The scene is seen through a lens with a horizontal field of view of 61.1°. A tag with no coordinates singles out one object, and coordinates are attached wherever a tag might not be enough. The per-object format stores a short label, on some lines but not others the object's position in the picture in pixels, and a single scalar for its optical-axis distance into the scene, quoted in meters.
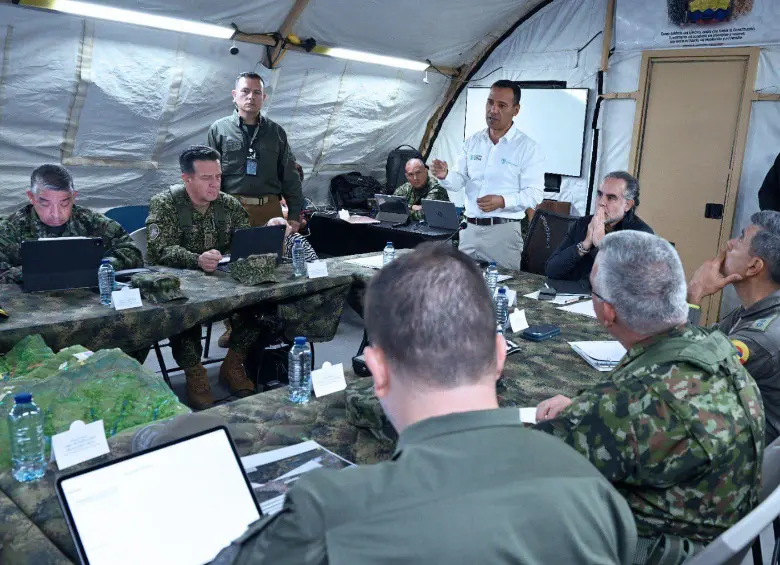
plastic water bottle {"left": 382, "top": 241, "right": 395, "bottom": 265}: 3.72
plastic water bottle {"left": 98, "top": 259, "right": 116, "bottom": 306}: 2.85
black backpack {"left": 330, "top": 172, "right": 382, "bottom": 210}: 6.88
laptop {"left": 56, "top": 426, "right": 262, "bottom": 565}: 1.08
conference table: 1.23
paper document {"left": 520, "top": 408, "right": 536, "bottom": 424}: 1.66
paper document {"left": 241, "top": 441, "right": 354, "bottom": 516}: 1.33
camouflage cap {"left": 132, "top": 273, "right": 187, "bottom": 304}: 2.89
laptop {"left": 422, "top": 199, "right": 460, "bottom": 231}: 5.24
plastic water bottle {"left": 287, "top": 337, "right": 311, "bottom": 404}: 1.83
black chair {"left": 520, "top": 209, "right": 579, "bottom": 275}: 4.03
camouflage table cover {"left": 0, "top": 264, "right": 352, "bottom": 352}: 2.54
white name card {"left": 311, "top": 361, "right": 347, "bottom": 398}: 1.86
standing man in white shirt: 4.19
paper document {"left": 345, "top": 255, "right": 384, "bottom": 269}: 3.85
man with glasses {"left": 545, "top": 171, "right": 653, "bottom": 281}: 3.19
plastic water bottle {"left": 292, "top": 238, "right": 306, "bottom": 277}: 3.48
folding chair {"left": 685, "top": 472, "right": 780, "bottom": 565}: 1.14
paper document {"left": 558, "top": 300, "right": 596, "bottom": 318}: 2.90
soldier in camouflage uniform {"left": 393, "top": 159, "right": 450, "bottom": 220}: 6.11
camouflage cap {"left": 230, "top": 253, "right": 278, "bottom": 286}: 3.22
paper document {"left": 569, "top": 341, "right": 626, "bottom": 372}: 2.23
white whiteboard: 6.31
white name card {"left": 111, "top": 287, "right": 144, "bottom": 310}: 2.73
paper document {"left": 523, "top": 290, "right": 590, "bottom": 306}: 3.08
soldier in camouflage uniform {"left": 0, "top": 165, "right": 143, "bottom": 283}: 3.12
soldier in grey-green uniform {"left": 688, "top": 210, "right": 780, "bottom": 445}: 1.96
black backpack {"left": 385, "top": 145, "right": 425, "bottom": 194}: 7.09
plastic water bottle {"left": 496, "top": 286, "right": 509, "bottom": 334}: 2.66
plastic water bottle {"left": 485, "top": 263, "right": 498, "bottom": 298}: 3.19
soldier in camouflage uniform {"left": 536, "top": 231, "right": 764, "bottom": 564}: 1.25
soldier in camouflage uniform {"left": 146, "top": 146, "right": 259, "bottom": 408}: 3.49
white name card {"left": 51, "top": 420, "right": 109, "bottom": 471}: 1.46
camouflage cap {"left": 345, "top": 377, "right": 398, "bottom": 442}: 1.60
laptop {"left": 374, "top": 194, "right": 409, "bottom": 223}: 5.69
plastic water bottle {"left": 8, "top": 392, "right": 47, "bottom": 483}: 1.43
